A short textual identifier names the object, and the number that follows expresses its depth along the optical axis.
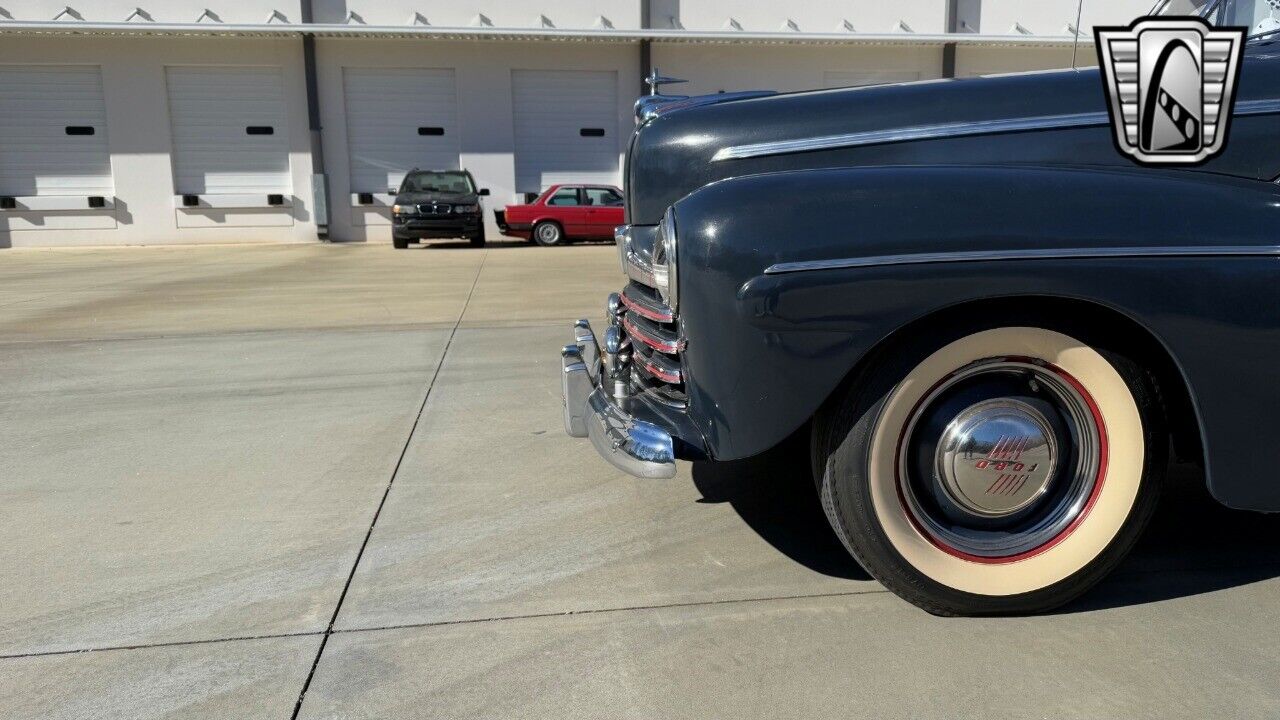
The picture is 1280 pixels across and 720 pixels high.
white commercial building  19.11
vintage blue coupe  2.27
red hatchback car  18.78
